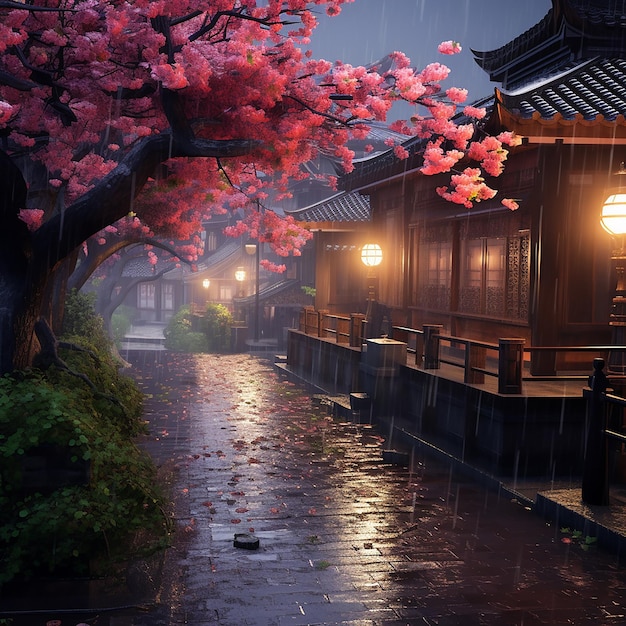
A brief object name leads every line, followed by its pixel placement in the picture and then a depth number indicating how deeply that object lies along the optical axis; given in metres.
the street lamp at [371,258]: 20.98
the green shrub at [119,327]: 38.66
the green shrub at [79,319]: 19.56
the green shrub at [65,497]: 6.75
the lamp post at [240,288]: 40.88
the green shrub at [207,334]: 37.50
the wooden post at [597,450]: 8.80
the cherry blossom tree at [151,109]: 9.42
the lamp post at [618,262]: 10.63
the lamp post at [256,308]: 37.90
